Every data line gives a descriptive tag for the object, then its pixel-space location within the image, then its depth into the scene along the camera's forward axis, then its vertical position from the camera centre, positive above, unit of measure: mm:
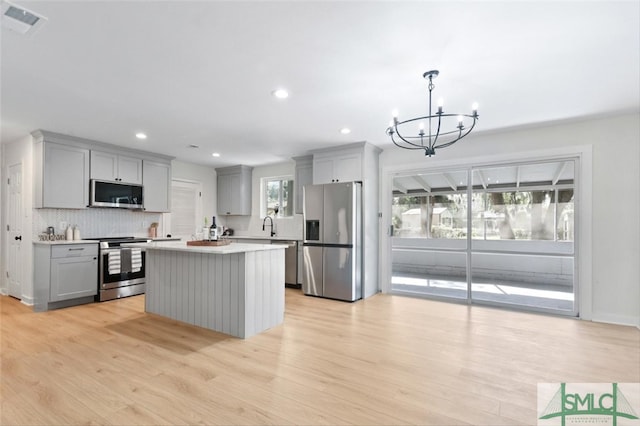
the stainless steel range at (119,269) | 4754 -849
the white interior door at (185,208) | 6449 +126
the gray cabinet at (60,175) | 4418 +555
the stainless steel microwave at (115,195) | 4914 +311
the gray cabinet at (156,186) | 5641 +512
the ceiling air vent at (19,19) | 1882 +1196
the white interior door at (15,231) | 4793 -268
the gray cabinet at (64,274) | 4277 -829
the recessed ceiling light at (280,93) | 3068 +1169
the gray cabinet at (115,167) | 4973 +757
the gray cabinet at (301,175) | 5914 +737
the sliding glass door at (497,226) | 4660 -182
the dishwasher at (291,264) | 5902 -926
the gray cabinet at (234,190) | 6961 +524
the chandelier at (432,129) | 3416 +1133
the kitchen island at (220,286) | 3268 -796
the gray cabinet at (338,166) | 5125 +801
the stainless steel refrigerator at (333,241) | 4922 -418
